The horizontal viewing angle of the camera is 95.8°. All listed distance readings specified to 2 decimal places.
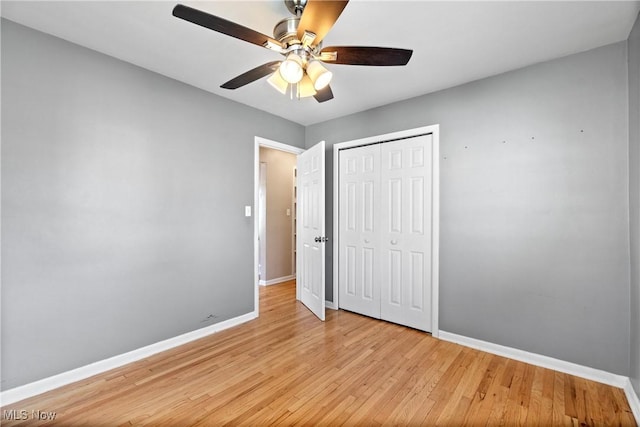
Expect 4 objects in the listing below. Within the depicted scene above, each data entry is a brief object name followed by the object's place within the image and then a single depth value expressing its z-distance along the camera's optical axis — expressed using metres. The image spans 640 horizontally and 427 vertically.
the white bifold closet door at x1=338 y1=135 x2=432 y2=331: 3.00
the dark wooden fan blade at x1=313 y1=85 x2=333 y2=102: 2.06
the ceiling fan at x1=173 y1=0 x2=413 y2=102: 1.34
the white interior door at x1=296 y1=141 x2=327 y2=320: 3.34
